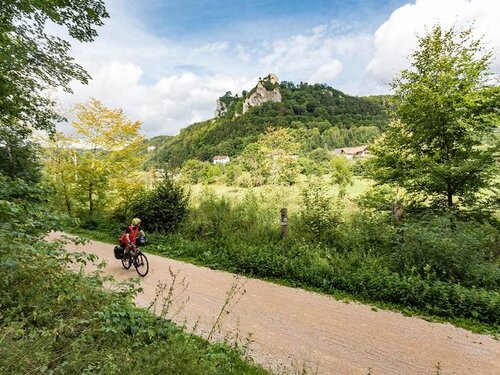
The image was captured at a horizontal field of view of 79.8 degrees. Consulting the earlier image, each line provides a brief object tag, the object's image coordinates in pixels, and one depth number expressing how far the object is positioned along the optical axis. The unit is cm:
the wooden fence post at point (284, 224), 966
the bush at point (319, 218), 955
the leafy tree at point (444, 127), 827
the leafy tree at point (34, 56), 695
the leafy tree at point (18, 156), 1054
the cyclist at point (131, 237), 827
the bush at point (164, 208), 1274
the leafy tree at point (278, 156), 3216
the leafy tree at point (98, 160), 1563
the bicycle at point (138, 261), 816
